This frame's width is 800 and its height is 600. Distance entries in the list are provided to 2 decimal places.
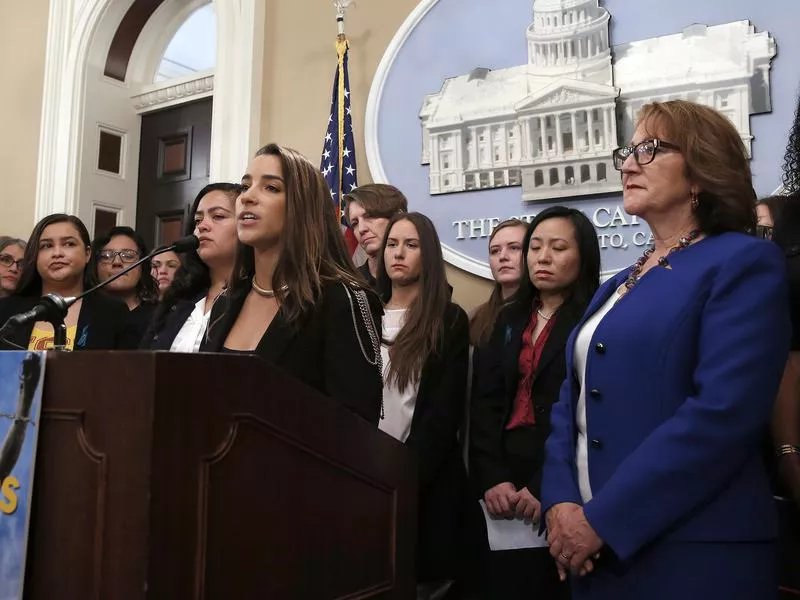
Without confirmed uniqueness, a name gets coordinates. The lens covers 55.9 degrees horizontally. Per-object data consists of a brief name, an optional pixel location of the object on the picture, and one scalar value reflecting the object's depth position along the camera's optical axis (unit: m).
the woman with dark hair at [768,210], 2.14
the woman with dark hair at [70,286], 2.53
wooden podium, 0.86
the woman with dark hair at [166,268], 3.16
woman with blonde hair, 2.55
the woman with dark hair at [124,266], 3.18
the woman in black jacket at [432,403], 2.07
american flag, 3.64
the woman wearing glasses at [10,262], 3.69
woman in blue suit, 1.17
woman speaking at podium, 1.49
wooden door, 4.84
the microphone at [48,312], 1.29
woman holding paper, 1.86
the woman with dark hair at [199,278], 2.24
